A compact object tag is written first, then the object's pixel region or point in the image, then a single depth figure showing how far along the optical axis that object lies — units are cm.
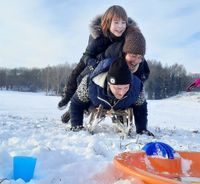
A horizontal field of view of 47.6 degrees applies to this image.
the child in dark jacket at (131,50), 265
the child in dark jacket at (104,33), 290
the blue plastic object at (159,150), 148
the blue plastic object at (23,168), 124
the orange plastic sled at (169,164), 143
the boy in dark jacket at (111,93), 246
